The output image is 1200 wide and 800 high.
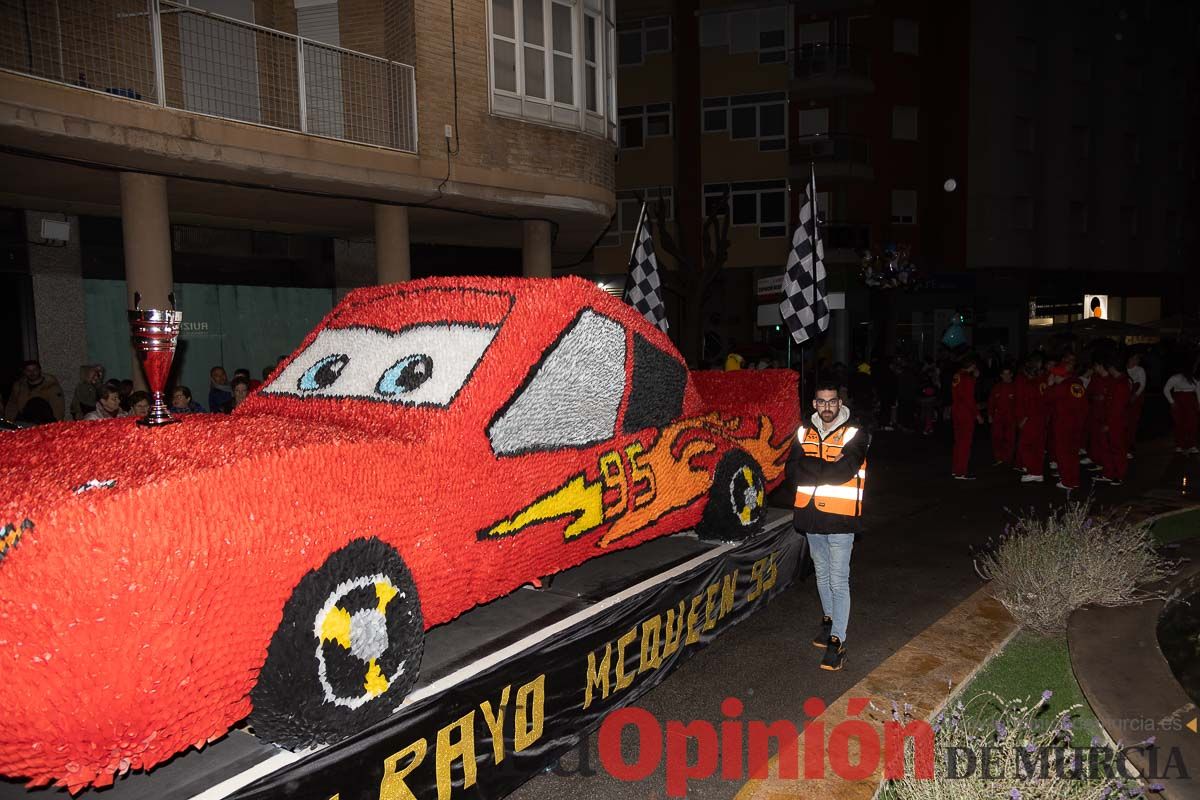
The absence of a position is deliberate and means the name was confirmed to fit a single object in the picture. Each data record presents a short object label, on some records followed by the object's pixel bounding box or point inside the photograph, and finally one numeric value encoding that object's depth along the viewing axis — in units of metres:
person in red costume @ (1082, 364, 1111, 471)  9.98
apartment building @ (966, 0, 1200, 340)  29.20
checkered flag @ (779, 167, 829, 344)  9.60
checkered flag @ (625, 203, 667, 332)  11.42
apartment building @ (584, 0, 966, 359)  27.77
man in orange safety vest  4.29
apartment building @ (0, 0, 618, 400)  8.84
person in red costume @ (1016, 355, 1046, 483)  9.70
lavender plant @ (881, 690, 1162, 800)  2.70
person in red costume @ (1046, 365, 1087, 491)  9.25
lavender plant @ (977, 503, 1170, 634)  4.80
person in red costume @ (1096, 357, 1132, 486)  9.71
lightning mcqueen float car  2.02
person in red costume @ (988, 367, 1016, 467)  10.55
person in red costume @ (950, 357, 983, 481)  10.09
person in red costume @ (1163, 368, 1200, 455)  11.49
